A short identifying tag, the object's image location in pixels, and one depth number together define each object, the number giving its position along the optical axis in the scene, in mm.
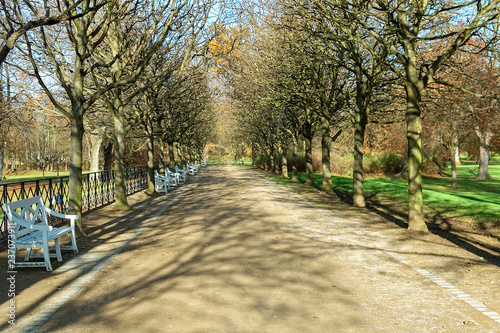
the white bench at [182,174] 30461
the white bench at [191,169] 41103
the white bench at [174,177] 24109
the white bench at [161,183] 21323
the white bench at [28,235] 6578
